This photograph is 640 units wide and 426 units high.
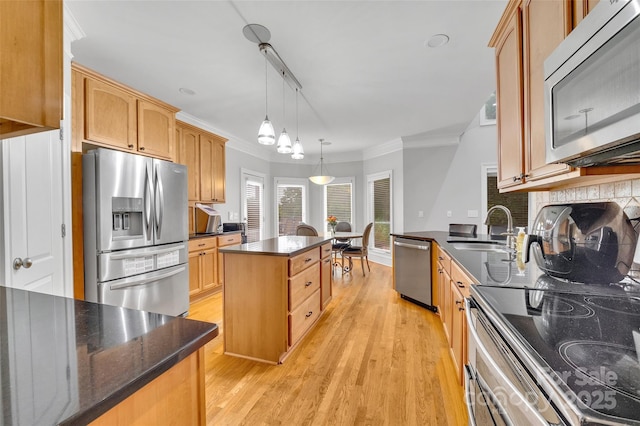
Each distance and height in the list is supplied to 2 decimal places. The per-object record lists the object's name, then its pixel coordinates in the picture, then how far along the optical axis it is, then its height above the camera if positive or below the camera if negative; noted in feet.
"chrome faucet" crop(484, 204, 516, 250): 6.99 -0.72
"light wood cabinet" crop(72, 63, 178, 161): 8.14 +3.17
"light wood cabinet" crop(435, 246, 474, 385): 5.68 -2.37
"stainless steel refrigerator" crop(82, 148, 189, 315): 7.90 -0.58
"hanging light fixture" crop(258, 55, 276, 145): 7.58 +2.11
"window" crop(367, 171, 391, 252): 19.48 +0.18
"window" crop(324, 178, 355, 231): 21.90 +0.88
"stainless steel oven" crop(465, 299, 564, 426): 2.14 -1.62
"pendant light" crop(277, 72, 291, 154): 8.79 +2.17
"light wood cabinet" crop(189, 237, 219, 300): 11.64 -2.31
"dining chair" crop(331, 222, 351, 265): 16.42 -1.99
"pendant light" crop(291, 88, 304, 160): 10.45 +2.28
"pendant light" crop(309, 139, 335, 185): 17.99 +2.10
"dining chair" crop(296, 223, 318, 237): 15.41 -1.08
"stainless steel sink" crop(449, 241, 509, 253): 8.42 -1.10
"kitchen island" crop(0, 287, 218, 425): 1.48 -0.99
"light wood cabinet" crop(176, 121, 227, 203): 12.72 +2.46
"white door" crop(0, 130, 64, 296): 4.65 +0.03
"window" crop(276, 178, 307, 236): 21.67 +0.60
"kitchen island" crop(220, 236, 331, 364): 7.31 -2.39
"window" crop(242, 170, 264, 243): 17.98 +0.49
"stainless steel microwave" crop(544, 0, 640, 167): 2.39 +1.20
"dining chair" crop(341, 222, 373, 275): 15.73 -2.23
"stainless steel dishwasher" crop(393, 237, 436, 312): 10.60 -2.40
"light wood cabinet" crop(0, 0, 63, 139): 2.53 +1.43
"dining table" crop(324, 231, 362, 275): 15.84 -1.43
